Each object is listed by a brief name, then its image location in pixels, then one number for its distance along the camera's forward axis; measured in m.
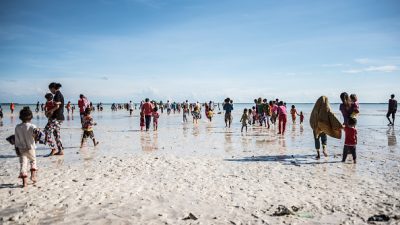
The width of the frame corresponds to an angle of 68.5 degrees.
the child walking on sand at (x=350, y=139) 8.58
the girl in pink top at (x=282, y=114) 15.75
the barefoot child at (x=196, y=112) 27.34
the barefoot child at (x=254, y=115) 23.88
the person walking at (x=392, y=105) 21.06
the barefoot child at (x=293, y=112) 24.02
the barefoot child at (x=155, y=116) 19.91
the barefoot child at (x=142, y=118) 19.80
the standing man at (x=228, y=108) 20.88
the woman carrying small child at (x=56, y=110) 9.08
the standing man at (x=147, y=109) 18.31
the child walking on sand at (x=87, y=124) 11.18
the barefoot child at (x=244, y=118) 18.11
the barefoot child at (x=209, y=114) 27.78
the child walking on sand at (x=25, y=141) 6.12
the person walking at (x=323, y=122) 9.09
